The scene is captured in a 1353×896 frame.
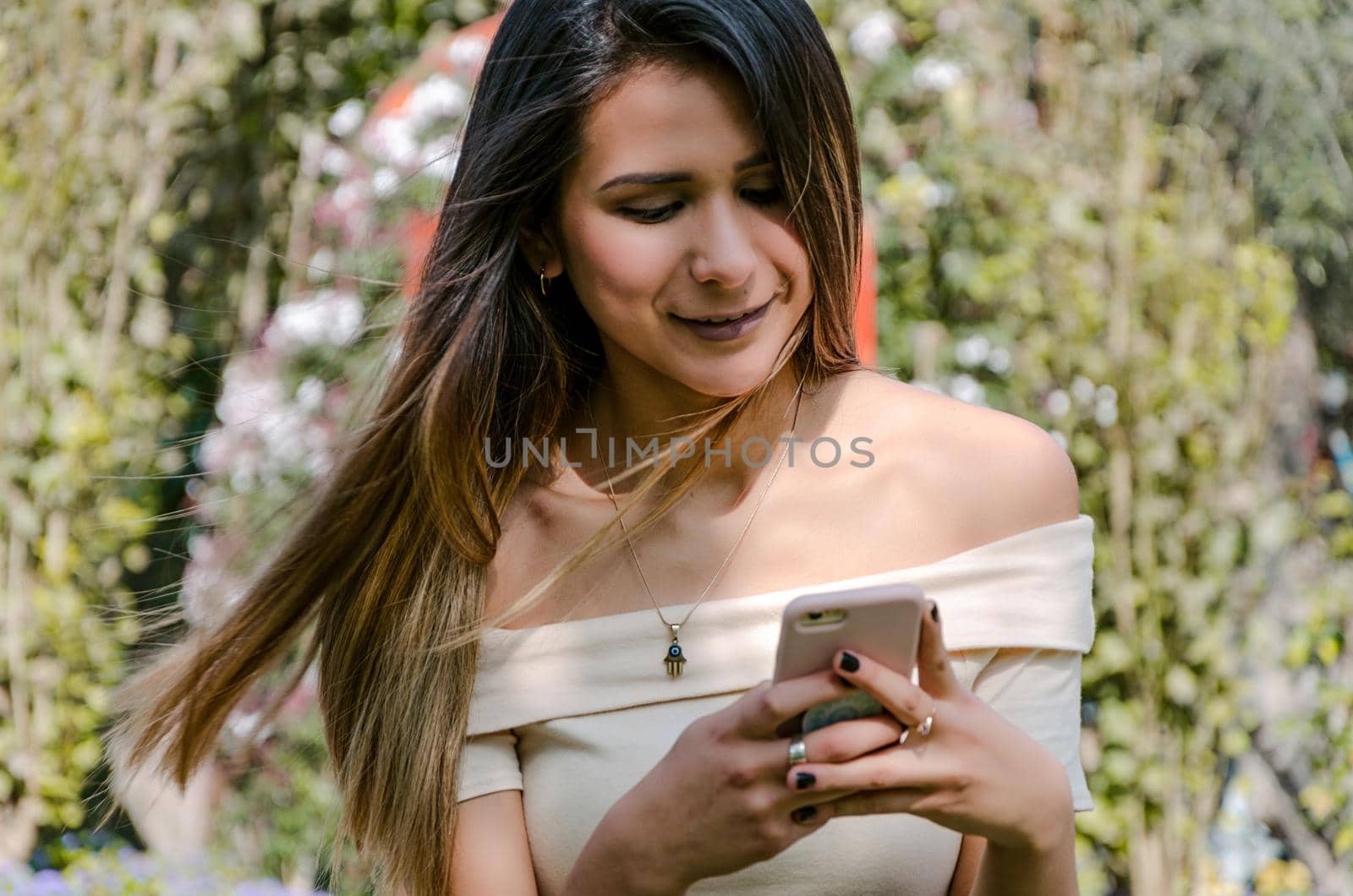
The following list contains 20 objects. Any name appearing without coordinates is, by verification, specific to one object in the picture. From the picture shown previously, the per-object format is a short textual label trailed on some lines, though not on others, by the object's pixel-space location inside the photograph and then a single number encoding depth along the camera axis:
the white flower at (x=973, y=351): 4.22
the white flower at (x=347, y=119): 4.80
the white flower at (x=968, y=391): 4.20
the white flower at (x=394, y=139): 4.13
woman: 1.66
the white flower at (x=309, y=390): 2.46
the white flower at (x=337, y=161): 4.67
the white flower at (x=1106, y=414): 3.79
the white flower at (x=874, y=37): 4.49
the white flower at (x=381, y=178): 4.09
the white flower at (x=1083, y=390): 3.84
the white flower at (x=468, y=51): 4.07
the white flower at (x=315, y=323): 4.16
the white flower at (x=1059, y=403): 3.88
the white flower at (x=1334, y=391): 4.11
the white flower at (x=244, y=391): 4.02
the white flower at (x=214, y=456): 3.88
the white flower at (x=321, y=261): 4.59
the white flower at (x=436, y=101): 4.08
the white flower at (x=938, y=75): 4.46
